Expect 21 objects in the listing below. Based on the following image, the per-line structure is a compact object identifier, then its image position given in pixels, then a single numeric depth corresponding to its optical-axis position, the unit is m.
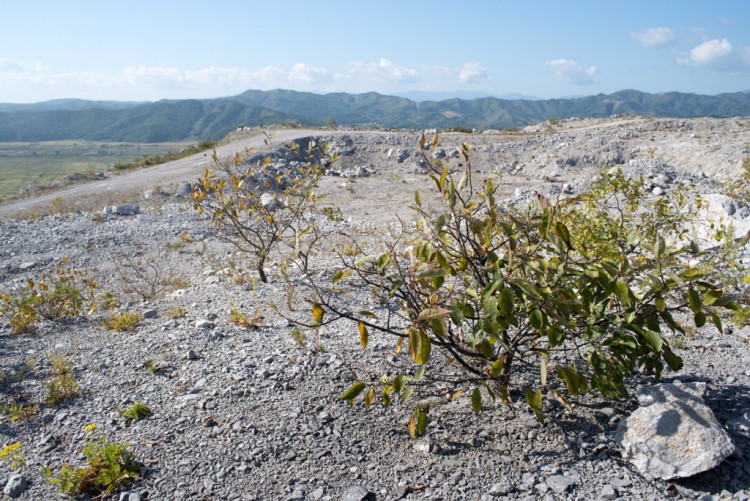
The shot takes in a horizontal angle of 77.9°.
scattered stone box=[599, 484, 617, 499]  2.45
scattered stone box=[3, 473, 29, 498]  2.83
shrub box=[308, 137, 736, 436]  2.30
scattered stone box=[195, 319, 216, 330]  5.03
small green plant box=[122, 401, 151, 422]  3.49
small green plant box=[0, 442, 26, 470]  2.94
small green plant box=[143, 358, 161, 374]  4.18
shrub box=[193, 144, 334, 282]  6.35
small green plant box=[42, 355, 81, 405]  3.81
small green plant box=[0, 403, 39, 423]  3.57
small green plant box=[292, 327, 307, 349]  4.24
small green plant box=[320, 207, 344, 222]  7.40
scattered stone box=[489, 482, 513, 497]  2.56
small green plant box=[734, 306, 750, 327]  4.51
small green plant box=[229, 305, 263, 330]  5.03
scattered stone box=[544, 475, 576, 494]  2.54
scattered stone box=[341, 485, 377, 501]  2.63
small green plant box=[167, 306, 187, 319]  5.59
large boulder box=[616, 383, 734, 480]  2.40
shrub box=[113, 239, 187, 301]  7.57
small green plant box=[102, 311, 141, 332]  5.34
